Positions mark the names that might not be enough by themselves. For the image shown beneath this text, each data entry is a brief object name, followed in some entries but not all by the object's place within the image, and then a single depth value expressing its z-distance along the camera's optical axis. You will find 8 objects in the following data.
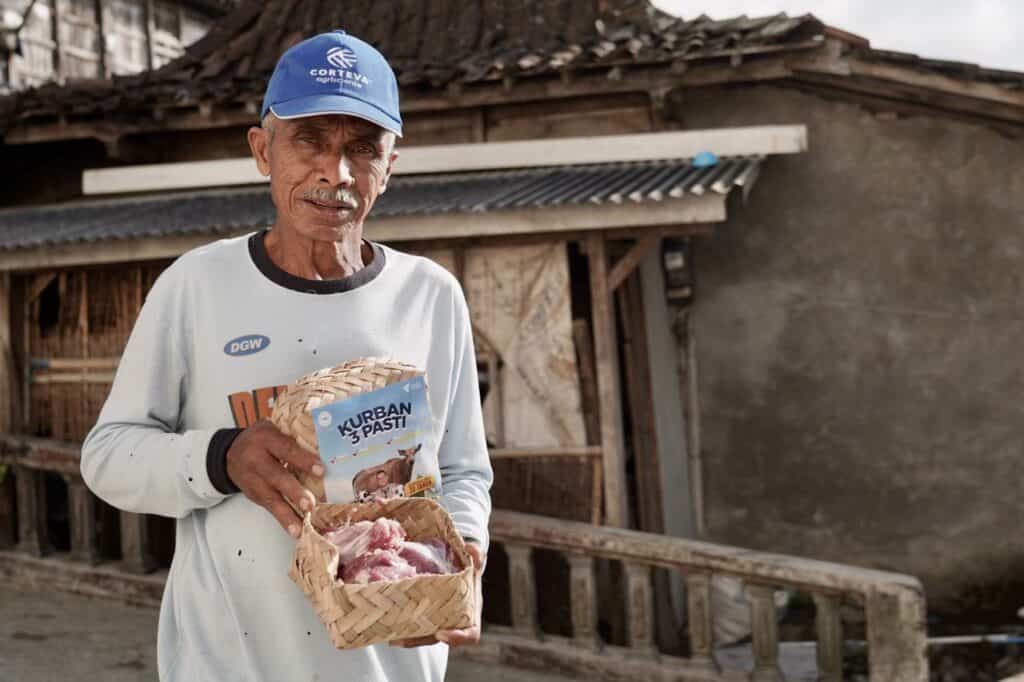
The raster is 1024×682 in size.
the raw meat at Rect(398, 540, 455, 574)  1.94
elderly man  2.03
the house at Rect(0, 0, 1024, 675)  7.84
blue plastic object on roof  7.64
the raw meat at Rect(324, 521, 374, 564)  1.91
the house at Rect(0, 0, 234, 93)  14.22
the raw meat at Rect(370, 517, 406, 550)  1.92
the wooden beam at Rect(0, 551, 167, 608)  7.34
